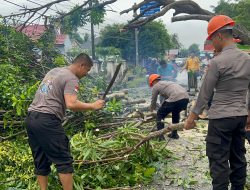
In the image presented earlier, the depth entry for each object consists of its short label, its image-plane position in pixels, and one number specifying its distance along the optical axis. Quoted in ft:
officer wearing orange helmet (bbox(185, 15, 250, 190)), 9.96
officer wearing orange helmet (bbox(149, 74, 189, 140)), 20.27
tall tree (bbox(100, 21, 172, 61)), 103.37
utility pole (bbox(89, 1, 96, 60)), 72.37
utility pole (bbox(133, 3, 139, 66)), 92.85
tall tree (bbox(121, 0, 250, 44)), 23.45
